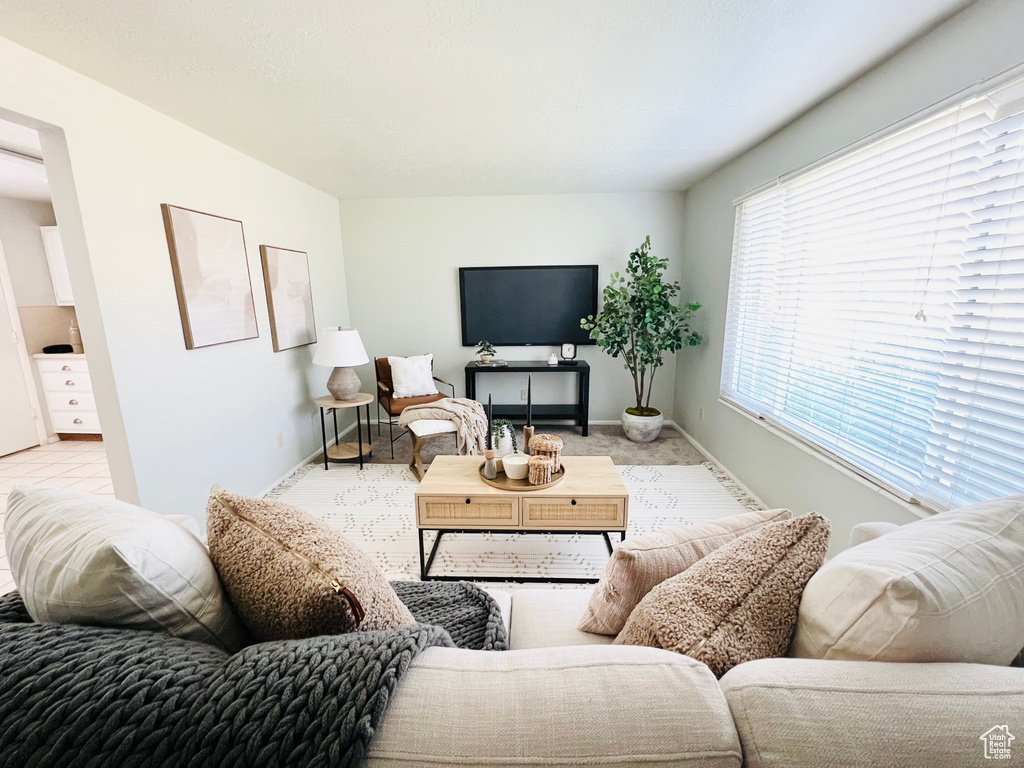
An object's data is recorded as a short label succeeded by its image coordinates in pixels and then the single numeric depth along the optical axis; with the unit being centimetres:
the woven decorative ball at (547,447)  205
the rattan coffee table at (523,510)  195
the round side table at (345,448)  324
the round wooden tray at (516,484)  199
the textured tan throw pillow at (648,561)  97
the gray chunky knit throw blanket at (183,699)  46
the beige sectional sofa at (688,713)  48
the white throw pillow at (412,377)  369
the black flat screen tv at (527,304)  411
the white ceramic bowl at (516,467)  202
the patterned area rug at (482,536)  215
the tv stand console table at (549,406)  394
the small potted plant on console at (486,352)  413
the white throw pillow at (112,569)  62
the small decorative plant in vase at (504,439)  220
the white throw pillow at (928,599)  59
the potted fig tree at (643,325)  359
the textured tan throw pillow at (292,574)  67
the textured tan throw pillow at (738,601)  70
